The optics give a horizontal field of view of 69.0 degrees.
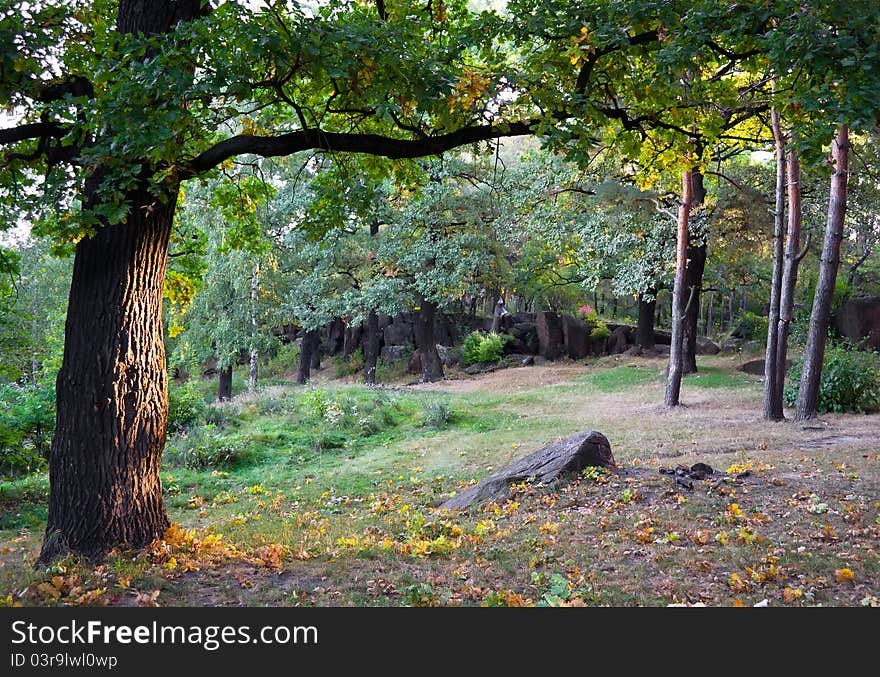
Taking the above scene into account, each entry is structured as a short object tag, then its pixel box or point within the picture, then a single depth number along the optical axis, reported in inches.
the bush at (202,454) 430.9
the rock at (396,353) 1117.1
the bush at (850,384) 528.1
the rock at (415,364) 1038.4
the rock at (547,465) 299.6
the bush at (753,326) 965.8
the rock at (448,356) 1069.8
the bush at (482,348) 1035.9
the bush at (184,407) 507.5
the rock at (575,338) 1071.7
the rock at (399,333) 1162.6
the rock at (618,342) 1089.4
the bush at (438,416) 566.9
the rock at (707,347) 1075.3
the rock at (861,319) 867.4
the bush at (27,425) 355.9
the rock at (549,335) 1077.1
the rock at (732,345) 1036.9
